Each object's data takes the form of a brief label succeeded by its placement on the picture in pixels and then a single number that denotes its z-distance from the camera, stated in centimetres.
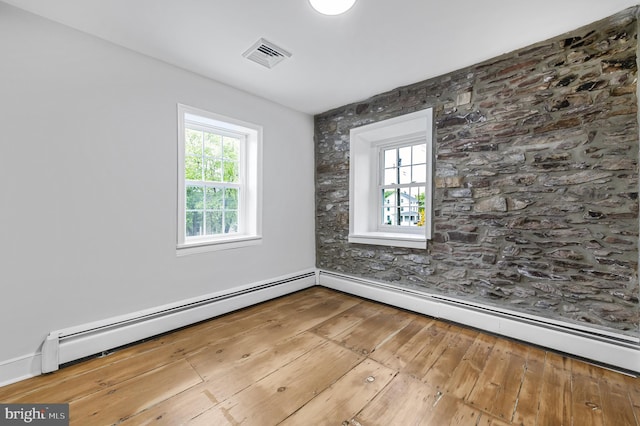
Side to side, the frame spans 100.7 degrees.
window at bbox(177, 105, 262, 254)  264
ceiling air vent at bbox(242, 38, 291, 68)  217
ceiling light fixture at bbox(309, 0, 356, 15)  173
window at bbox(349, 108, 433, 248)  316
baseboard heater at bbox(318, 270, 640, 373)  189
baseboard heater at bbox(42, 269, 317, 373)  189
